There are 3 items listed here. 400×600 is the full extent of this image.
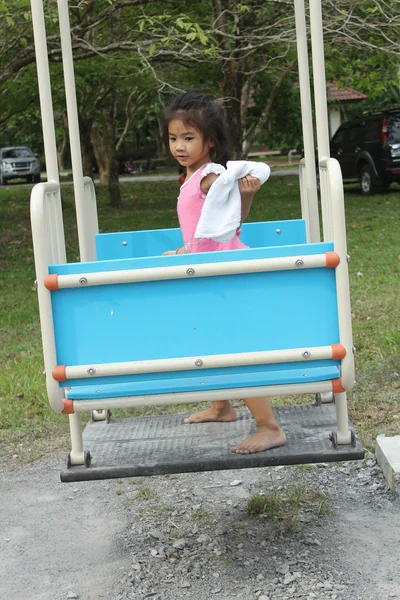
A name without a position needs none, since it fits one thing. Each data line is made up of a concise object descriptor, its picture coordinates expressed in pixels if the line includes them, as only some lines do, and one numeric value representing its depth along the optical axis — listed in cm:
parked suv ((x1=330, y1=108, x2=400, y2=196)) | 1830
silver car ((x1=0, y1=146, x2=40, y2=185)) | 3550
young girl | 345
